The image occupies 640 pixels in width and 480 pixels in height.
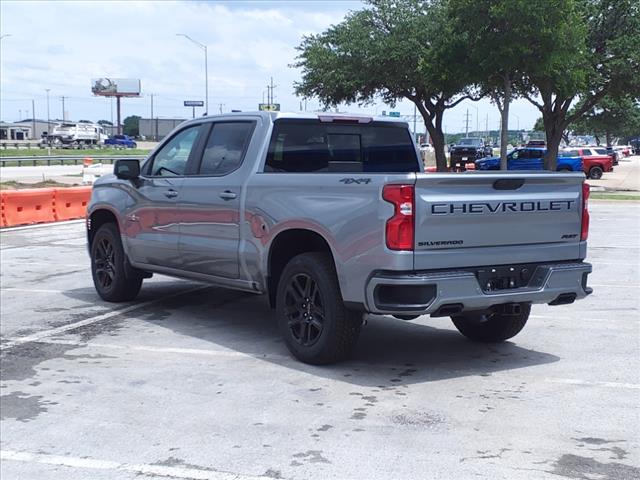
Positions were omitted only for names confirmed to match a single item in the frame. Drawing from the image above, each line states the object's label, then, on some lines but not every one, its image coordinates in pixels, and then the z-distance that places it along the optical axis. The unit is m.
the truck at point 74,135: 88.88
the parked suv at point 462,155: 48.69
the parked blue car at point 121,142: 94.88
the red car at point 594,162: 48.56
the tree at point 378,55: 42.22
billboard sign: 151.75
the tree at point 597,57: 32.69
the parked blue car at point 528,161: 40.97
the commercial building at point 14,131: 140.90
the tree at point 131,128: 178.12
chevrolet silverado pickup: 5.97
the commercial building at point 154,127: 132.25
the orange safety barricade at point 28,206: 18.84
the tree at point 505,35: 31.48
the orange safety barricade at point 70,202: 20.64
